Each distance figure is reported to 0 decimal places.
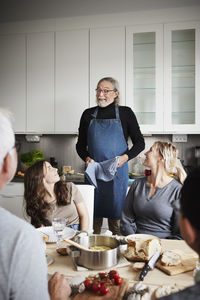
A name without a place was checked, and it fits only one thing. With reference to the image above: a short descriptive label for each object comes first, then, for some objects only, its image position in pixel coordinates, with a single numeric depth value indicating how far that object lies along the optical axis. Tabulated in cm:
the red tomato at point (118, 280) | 103
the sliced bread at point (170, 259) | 115
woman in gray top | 182
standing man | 263
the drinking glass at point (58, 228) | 137
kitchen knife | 108
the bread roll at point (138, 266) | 113
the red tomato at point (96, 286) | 98
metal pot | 113
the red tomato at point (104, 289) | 97
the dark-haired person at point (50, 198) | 191
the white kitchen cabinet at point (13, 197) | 316
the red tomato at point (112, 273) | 106
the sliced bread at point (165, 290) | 95
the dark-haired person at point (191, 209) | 60
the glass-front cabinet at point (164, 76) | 306
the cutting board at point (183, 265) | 112
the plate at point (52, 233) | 147
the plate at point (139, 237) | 137
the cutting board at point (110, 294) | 97
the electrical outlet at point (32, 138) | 369
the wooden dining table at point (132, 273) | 106
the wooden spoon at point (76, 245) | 116
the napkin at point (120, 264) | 115
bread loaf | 120
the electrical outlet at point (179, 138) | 337
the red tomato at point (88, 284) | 100
